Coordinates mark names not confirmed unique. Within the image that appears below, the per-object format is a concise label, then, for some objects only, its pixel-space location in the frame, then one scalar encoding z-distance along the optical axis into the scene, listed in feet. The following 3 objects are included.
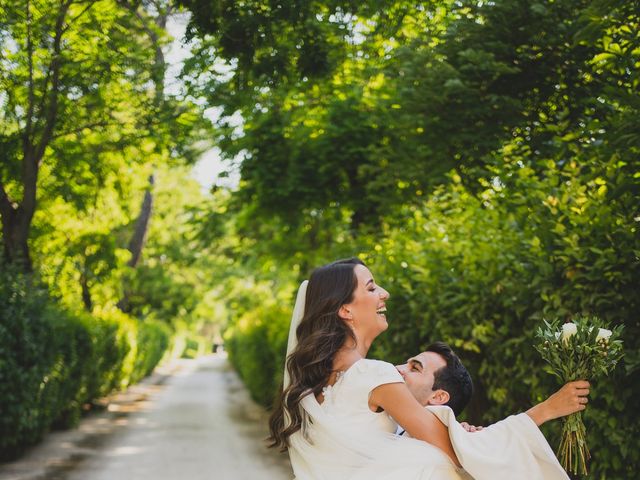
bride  9.16
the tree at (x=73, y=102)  32.14
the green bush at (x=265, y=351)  50.55
